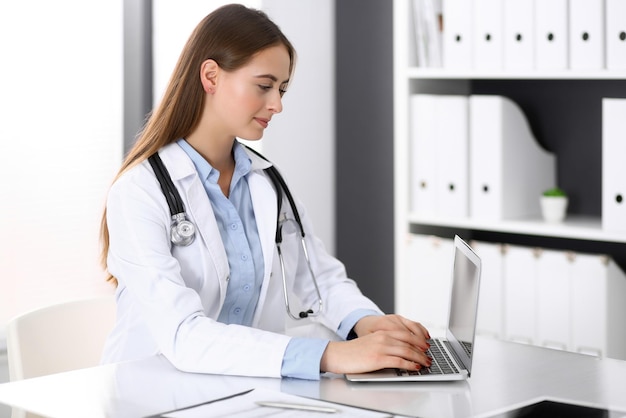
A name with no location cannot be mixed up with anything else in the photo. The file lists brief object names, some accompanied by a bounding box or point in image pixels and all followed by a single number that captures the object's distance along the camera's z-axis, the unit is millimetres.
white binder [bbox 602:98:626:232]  2586
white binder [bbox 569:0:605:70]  2627
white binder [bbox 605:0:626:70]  2578
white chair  2002
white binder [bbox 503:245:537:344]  2799
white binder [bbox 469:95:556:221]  2859
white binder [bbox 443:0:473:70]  2881
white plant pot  2846
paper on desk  1368
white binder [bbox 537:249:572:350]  2730
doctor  1684
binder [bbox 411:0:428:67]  2994
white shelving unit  2846
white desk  1430
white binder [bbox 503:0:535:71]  2754
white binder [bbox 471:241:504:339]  2867
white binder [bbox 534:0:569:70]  2691
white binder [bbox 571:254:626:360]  2666
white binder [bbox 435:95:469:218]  2922
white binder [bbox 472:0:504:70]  2816
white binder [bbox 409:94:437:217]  2984
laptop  1542
